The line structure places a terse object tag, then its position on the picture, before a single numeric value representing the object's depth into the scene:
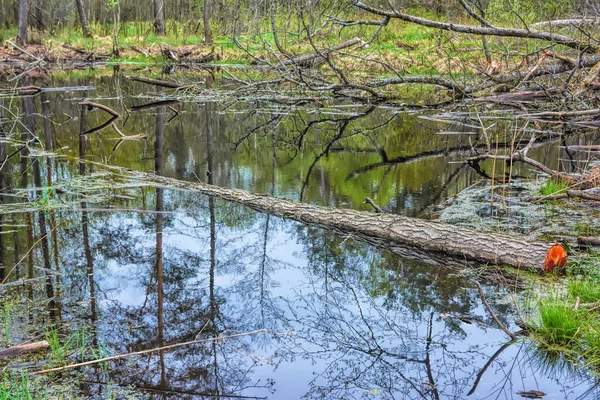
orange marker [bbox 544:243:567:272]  4.01
